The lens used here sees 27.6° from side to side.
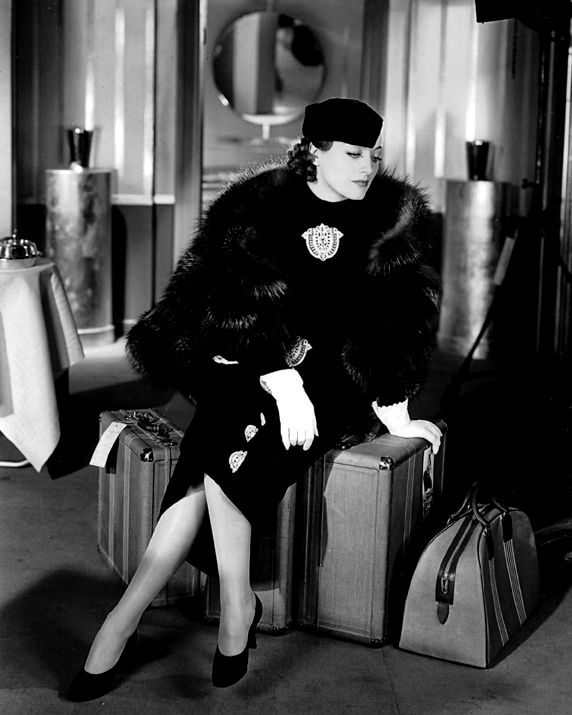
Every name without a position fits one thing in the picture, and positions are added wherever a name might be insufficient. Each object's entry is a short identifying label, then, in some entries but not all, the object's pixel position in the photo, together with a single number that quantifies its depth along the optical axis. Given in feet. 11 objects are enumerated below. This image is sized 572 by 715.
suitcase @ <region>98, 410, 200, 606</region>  9.54
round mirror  23.45
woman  8.32
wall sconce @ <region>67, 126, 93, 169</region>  20.36
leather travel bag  8.63
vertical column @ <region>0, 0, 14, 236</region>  14.57
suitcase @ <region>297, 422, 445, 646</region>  8.96
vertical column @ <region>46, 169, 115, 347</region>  20.22
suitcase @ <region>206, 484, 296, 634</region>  9.10
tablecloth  12.74
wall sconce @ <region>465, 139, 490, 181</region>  20.95
